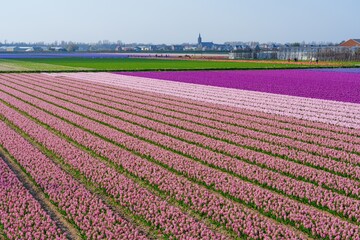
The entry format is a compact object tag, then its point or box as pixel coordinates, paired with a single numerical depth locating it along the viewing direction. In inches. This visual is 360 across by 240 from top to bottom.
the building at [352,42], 5523.6
